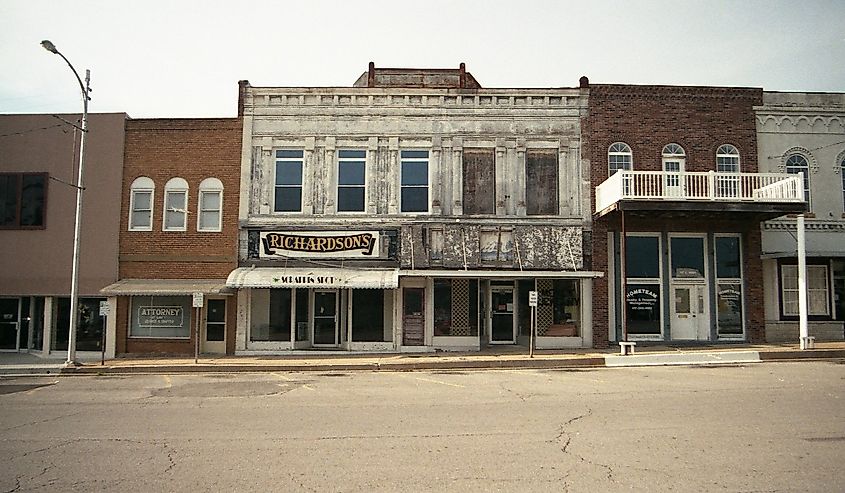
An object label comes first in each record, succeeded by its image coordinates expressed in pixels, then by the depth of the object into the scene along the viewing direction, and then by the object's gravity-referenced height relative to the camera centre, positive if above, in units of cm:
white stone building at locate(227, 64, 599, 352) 2011 +274
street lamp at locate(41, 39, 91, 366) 1689 +39
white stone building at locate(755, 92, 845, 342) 2081 +352
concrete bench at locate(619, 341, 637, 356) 1789 -141
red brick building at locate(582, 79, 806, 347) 2033 +223
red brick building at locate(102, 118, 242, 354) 1997 +205
